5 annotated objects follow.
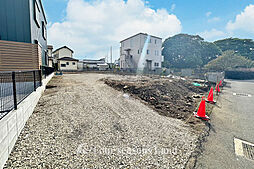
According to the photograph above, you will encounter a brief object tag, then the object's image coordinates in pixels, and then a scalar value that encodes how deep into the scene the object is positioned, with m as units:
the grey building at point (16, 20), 5.48
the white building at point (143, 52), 28.19
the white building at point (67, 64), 27.30
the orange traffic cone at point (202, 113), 4.66
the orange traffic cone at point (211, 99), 6.87
